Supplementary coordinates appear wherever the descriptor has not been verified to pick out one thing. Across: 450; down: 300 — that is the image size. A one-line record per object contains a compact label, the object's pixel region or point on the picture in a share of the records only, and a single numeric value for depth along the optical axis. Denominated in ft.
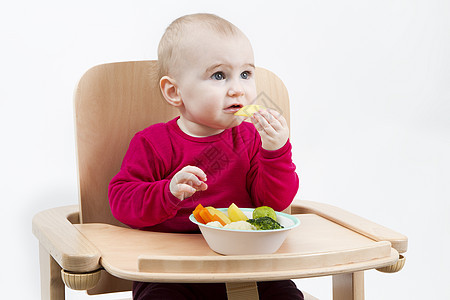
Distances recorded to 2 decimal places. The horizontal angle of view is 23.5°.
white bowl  4.19
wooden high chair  4.11
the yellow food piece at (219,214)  4.37
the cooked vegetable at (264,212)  4.39
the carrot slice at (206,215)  4.35
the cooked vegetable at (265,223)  4.25
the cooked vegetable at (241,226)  4.25
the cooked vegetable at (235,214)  4.41
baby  4.66
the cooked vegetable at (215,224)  4.28
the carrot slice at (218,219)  4.35
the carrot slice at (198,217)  4.37
